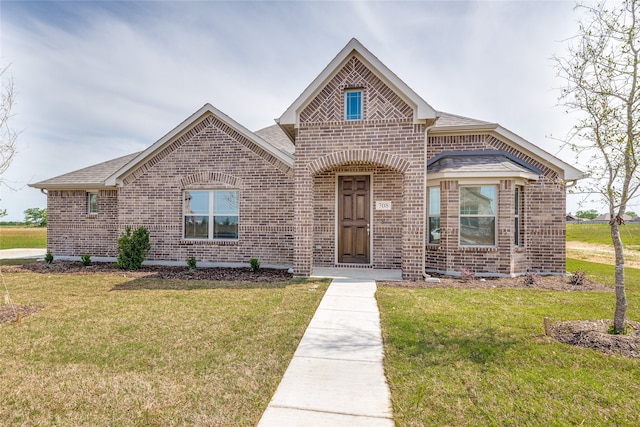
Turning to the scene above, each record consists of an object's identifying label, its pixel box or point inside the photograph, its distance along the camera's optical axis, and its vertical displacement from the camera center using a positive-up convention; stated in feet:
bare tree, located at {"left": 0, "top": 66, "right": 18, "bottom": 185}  19.47 +4.38
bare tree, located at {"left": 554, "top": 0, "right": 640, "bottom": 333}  14.61 +4.56
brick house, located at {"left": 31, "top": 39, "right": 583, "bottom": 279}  28.09 +2.96
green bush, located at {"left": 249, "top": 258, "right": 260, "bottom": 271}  32.83 -4.90
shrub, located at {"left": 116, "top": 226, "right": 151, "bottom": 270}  34.17 -3.53
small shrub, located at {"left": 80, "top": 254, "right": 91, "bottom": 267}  36.76 -5.14
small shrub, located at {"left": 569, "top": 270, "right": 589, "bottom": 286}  27.01 -5.24
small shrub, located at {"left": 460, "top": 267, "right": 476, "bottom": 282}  27.84 -5.11
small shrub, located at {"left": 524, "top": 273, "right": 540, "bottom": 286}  26.81 -5.35
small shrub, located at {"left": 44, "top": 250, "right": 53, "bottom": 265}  37.40 -5.13
